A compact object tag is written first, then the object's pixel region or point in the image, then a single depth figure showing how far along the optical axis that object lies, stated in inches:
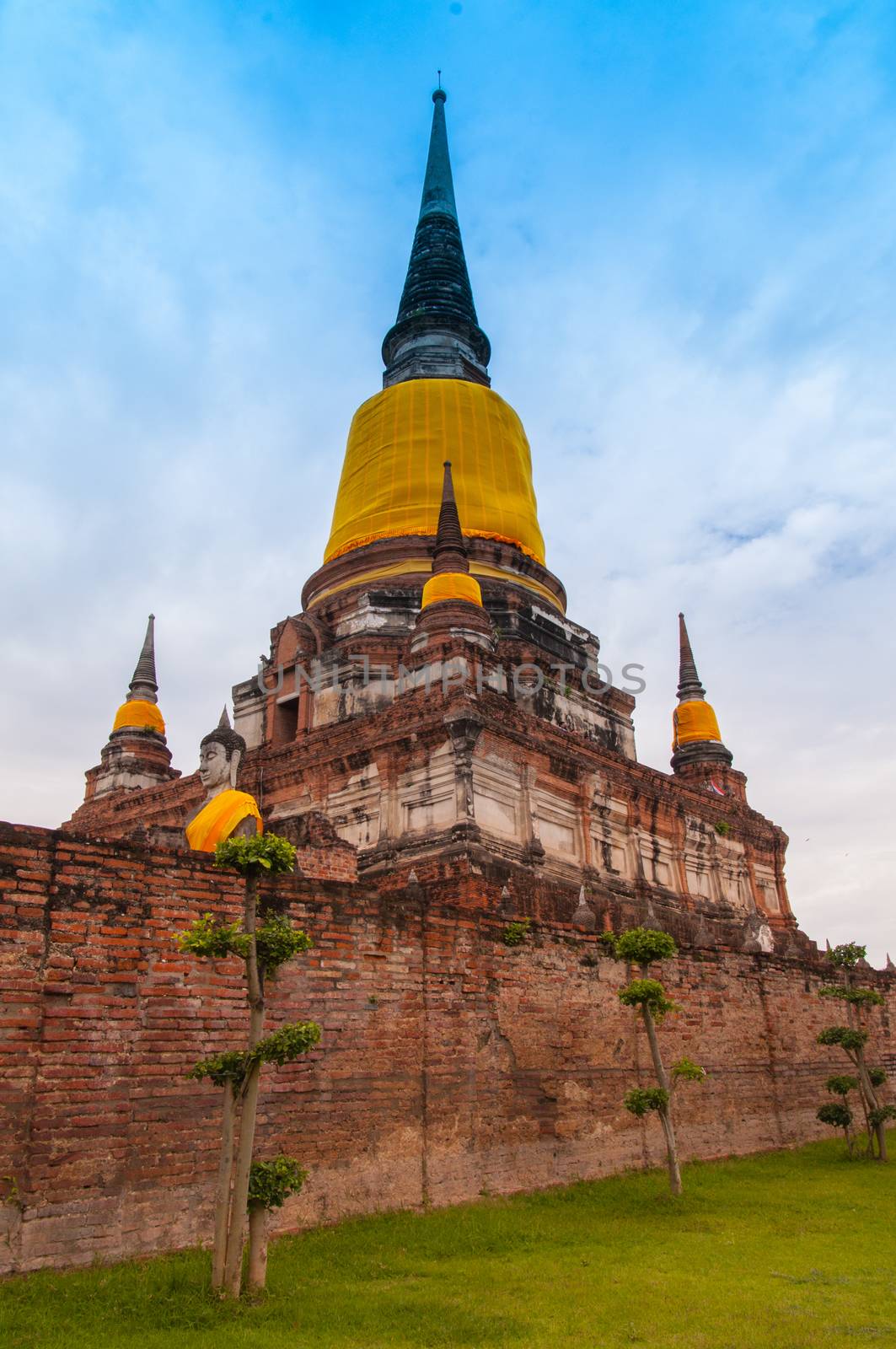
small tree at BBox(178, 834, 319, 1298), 258.1
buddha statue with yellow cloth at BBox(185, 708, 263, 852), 478.6
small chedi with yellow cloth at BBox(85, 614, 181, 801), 1018.1
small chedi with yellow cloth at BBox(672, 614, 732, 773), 1117.7
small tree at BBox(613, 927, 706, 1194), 432.8
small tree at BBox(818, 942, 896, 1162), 586.6
